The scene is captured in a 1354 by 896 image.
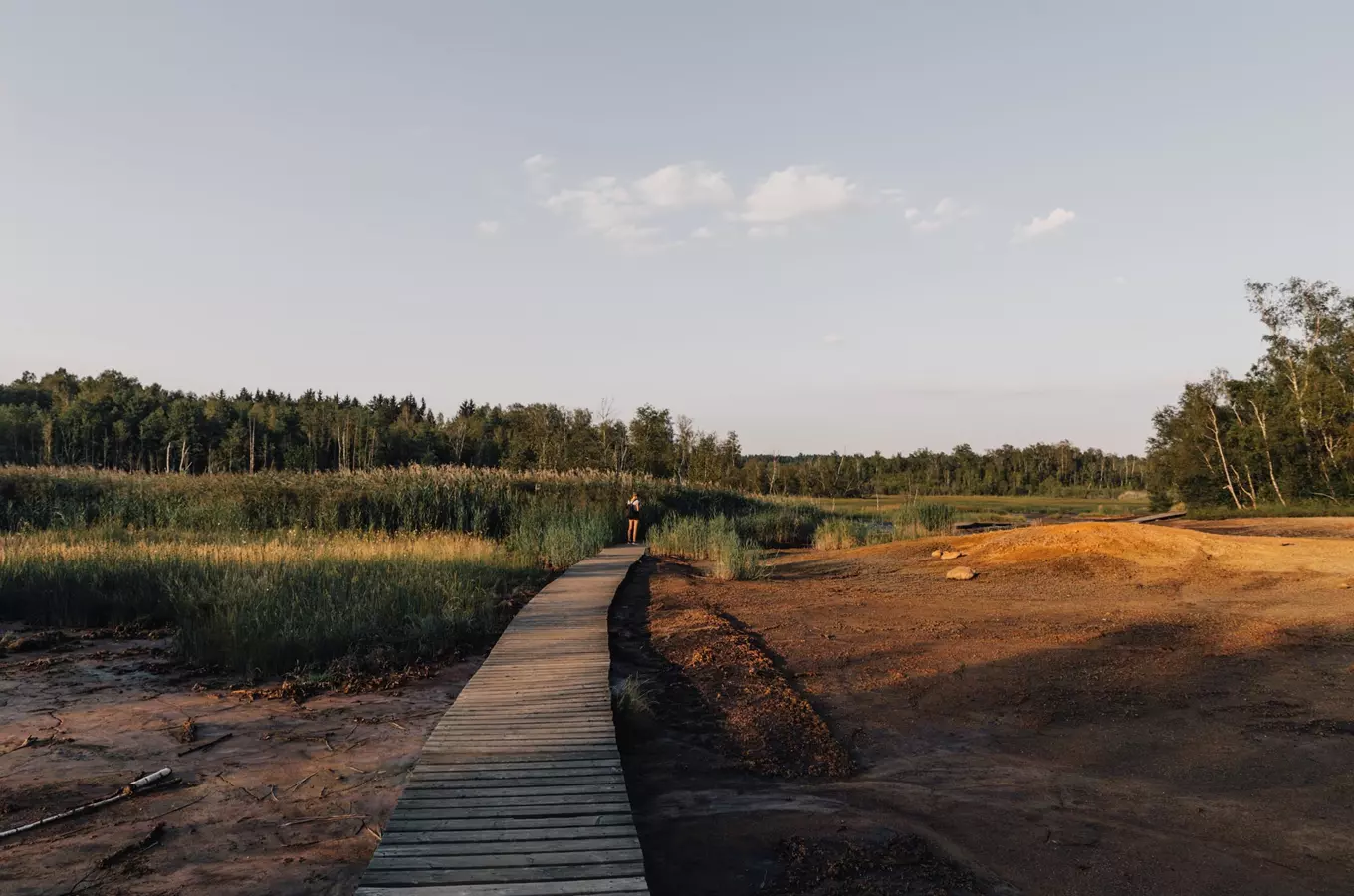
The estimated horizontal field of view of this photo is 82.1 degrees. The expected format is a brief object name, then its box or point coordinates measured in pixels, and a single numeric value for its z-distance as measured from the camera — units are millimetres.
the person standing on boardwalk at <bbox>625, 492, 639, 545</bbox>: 18984
